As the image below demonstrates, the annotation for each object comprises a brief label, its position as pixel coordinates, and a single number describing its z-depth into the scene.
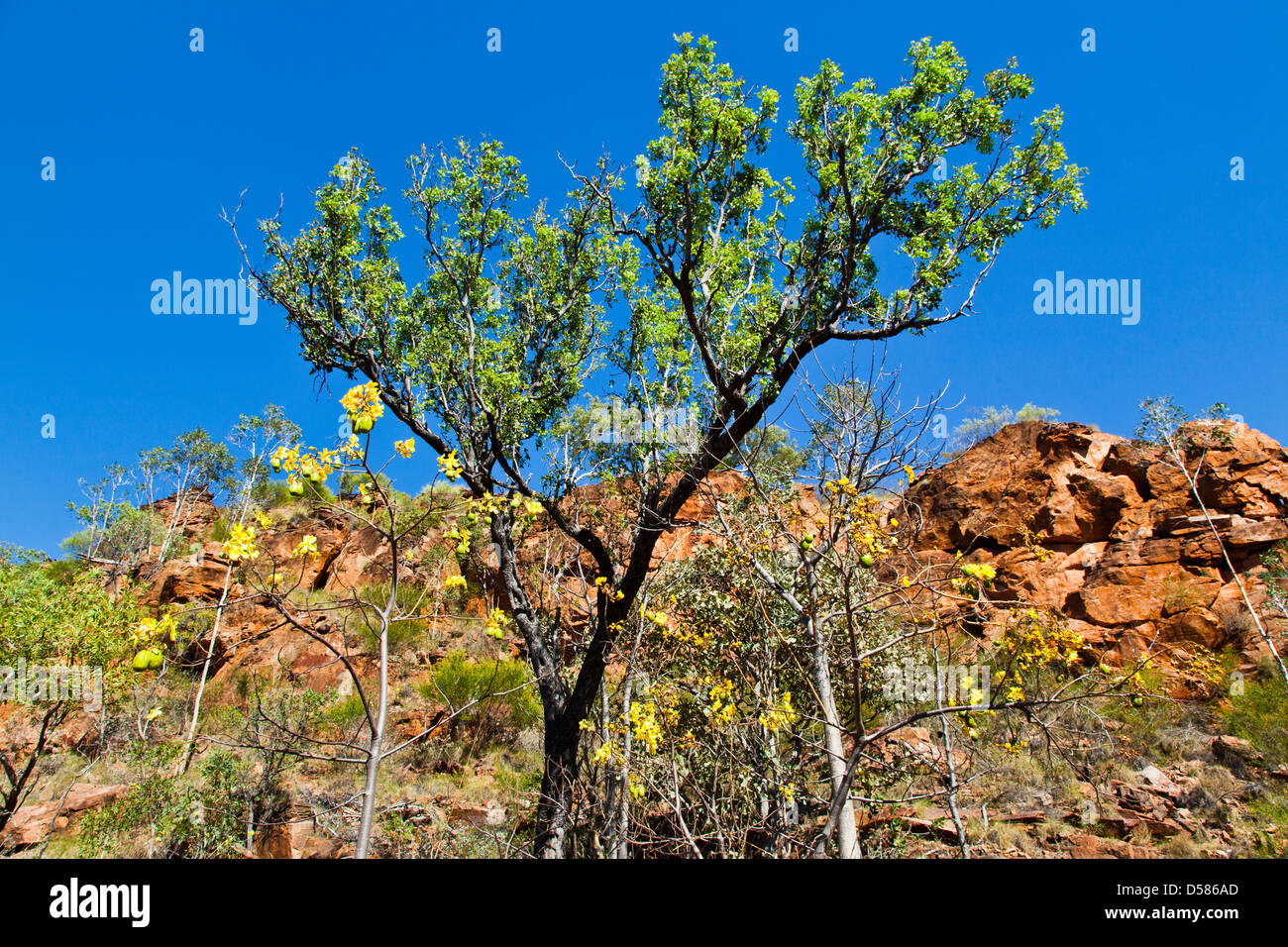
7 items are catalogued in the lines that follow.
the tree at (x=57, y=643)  10.12
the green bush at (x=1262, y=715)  13.06
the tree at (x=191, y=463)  39.94
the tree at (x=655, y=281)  6.79
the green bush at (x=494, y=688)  14.93
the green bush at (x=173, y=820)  9.52
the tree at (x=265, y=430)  35.41
